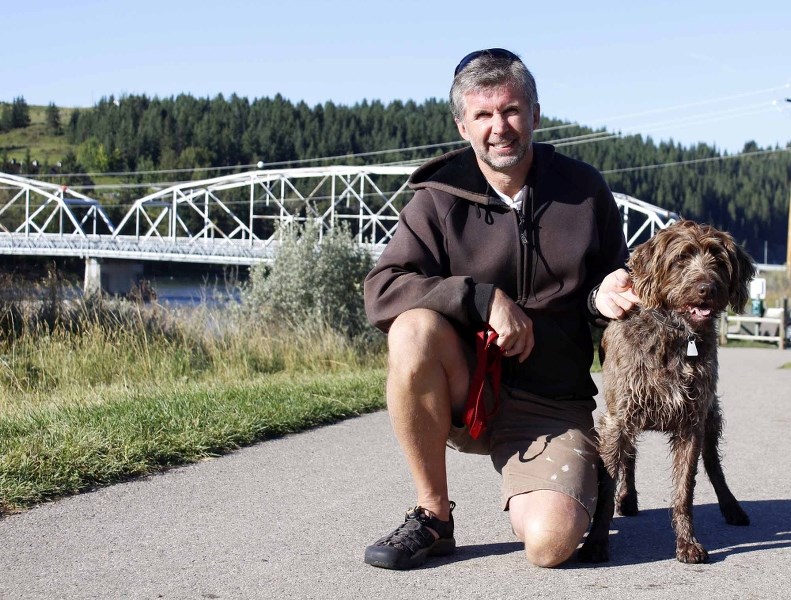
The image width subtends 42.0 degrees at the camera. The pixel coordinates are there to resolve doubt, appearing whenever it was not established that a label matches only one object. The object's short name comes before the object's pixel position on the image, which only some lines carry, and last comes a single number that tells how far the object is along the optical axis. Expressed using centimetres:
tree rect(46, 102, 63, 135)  19478
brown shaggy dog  407
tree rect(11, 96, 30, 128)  19288
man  438
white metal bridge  8844
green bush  1794
